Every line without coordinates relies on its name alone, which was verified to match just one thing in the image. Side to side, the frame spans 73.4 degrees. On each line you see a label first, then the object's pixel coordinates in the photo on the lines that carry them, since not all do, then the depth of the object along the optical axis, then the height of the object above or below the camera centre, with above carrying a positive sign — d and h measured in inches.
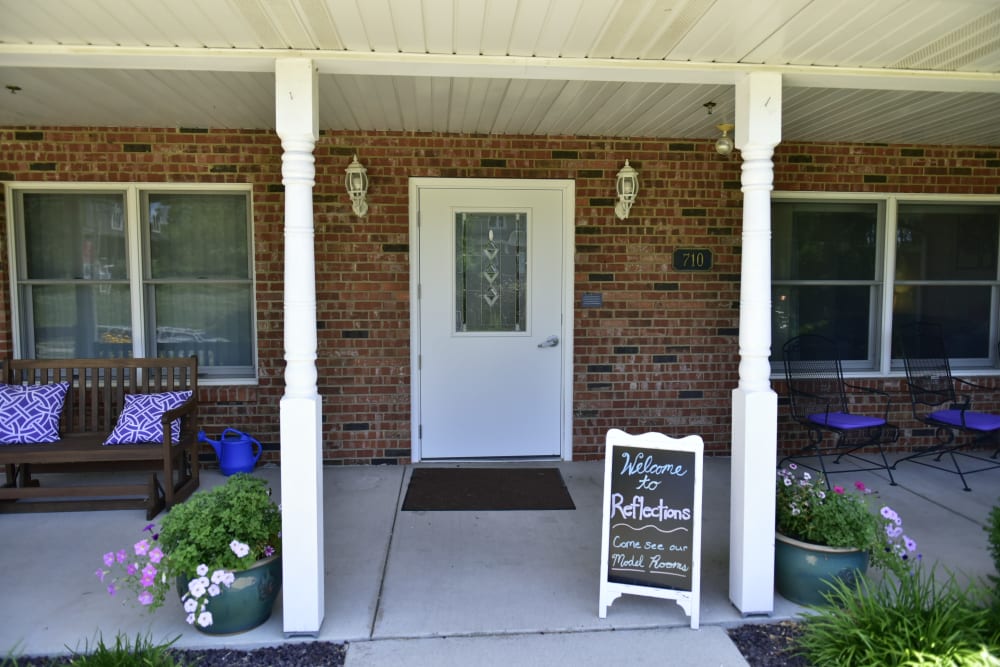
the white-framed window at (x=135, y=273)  196.7 +10.8
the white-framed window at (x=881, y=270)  214.4 +13.4
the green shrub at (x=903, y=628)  95.1 -47.3
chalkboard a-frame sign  115.6 -36.2
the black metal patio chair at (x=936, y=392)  207.2 -25.2
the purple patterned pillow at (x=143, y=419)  168.4 -27.9
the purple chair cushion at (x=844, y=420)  180.2 -29.9
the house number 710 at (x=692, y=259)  207.5 +16.1
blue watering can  192.2 -41.2
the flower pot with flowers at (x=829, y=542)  115.9 -40.6
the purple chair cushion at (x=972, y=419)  186.4 -30.8
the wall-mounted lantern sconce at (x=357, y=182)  191.2 +36.5
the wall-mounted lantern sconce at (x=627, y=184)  197.8 +37.4
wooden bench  161.8 -34.2
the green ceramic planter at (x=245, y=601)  108.3 -47.5
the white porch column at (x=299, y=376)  110.7 -11.2
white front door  201.5 -0.2
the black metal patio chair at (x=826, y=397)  204.5 -27.4
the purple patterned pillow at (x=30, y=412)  167.3 -26.1
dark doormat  171.5 -48.7
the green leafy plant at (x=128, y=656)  94.3 -49.6
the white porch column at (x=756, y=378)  118.6 -12.1
